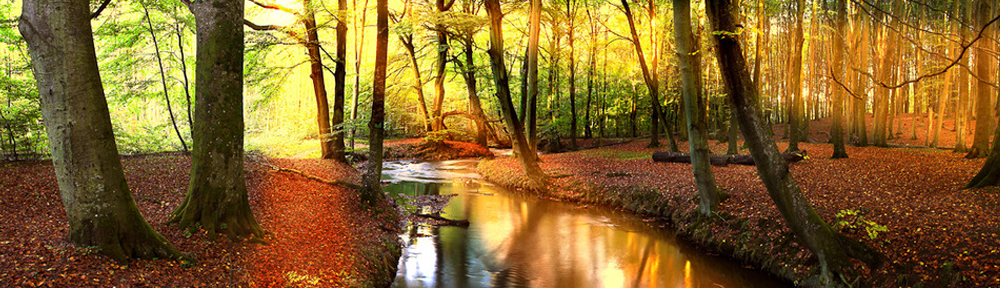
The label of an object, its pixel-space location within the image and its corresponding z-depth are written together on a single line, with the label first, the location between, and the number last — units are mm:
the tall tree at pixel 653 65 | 17266
